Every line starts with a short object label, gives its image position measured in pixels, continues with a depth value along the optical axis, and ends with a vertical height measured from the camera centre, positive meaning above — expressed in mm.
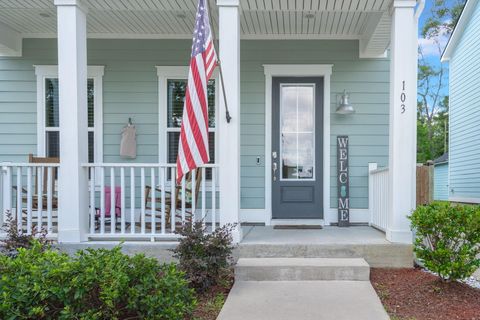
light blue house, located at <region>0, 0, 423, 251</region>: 5789 +691
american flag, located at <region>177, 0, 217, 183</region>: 3467 +446
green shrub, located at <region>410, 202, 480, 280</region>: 3543 -758
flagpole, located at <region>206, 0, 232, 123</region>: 3914 +577
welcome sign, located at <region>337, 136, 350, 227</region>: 5777 -328
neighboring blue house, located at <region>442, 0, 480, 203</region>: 9984 +1285
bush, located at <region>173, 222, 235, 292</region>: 3564 -909
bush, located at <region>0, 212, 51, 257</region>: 3697 -795
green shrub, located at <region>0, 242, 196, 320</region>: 2445 -840
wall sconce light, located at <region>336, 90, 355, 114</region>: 5668 +671
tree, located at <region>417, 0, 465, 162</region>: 24781 +3143
